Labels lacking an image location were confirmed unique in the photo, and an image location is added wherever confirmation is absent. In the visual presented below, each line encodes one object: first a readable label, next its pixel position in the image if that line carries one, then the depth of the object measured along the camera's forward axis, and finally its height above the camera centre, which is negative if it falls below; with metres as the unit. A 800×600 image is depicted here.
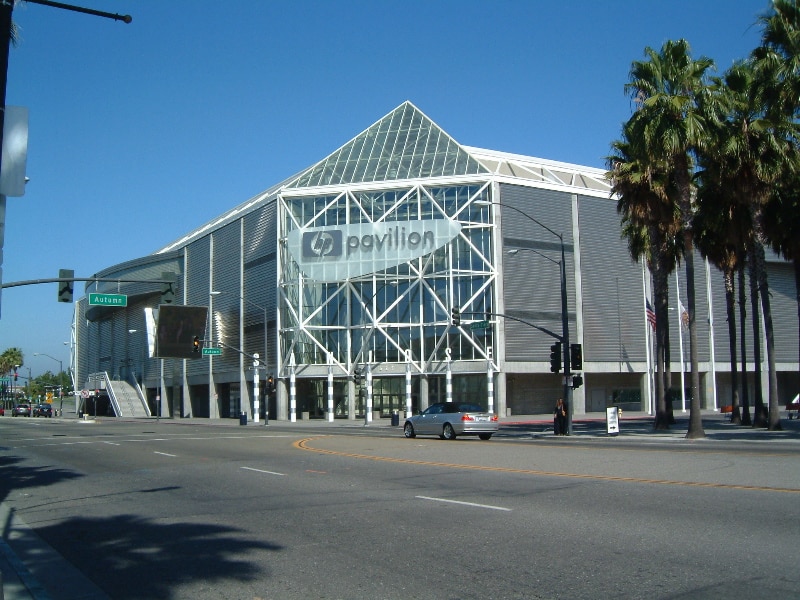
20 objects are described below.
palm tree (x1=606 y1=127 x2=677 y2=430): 33.38 +6.72
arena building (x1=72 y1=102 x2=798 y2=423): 62.66 +7.27
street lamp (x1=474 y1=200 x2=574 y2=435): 36.25 +1.22
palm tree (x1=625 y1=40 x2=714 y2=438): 29.22 +9.28
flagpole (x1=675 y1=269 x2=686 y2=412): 64.28 +3.47
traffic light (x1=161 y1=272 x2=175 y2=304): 28.03 +3.26
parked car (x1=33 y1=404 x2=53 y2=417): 88.62 -3.00
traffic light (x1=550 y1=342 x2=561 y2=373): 36.53 +0.86
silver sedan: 31.83 -1.68
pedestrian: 36.38 -1.83
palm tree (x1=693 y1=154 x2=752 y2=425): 33.28 +6.37
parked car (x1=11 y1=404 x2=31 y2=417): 88.81 -3.03
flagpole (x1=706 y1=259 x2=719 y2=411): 72.19 +3.44
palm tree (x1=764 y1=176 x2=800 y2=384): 32.47 +6.29
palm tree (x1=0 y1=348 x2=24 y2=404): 135.38 +4.03
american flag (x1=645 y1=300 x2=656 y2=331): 49.62 +3.77
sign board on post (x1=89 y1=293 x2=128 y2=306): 34.00 +3.48
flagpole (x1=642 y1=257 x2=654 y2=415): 63.49 +1.13
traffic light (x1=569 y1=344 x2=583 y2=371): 35.62 +0.88
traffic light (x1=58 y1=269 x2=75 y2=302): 26.92 +3.15
